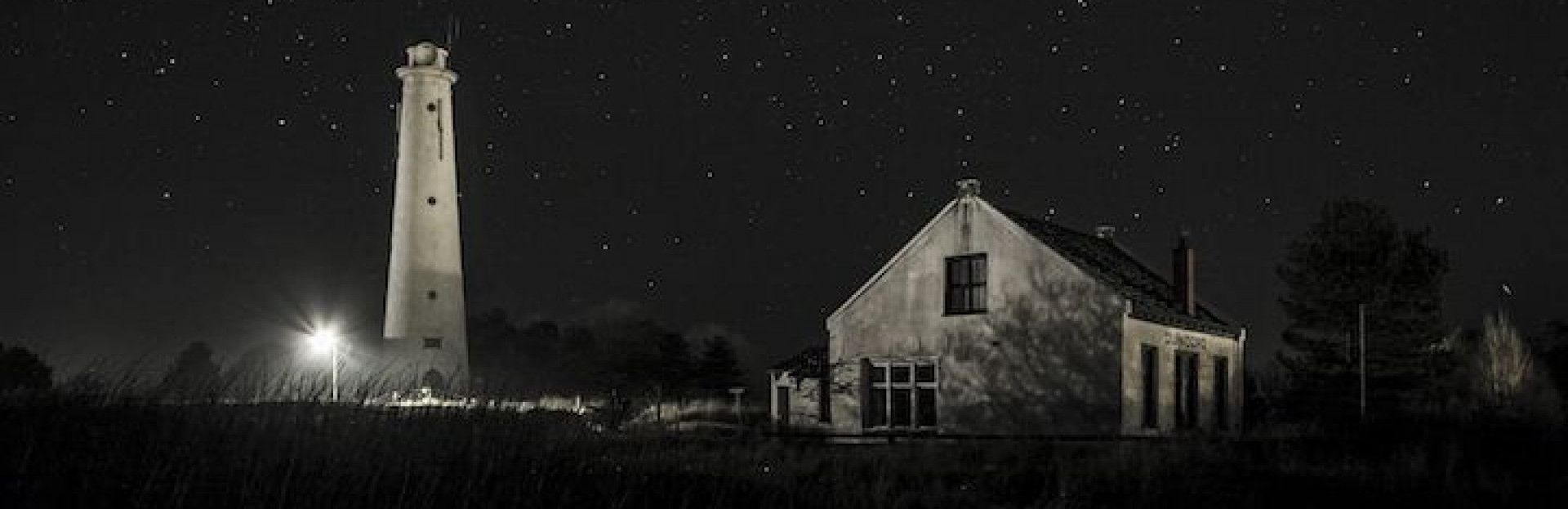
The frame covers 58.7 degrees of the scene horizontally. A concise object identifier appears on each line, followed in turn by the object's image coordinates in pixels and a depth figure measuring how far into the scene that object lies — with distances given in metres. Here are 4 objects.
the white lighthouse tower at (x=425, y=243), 43.56
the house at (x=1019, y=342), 26.86
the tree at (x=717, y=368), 63.97
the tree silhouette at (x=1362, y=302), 42.28
